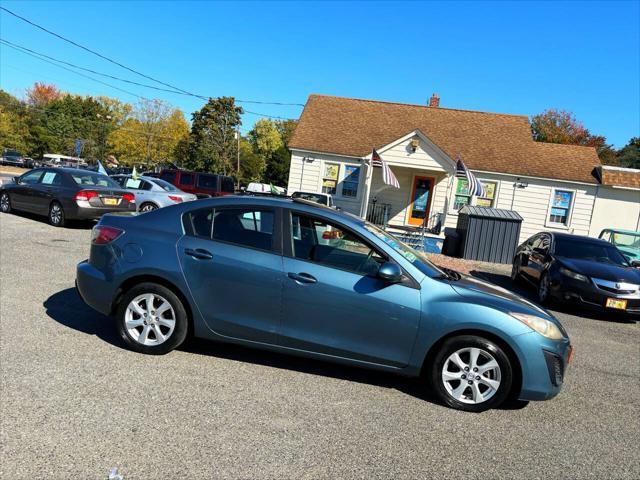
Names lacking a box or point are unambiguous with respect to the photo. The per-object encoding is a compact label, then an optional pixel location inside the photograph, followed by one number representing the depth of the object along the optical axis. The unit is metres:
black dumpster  15.41
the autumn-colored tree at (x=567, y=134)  50.19
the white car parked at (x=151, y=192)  14.54
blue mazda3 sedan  3.99
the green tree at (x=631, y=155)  51.55
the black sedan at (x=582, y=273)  8.23
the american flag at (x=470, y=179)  17.81
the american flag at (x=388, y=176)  17.86
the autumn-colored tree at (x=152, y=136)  59.22
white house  20.64
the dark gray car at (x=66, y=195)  11.91
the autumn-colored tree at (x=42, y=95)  80.12
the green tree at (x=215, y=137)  49.44
